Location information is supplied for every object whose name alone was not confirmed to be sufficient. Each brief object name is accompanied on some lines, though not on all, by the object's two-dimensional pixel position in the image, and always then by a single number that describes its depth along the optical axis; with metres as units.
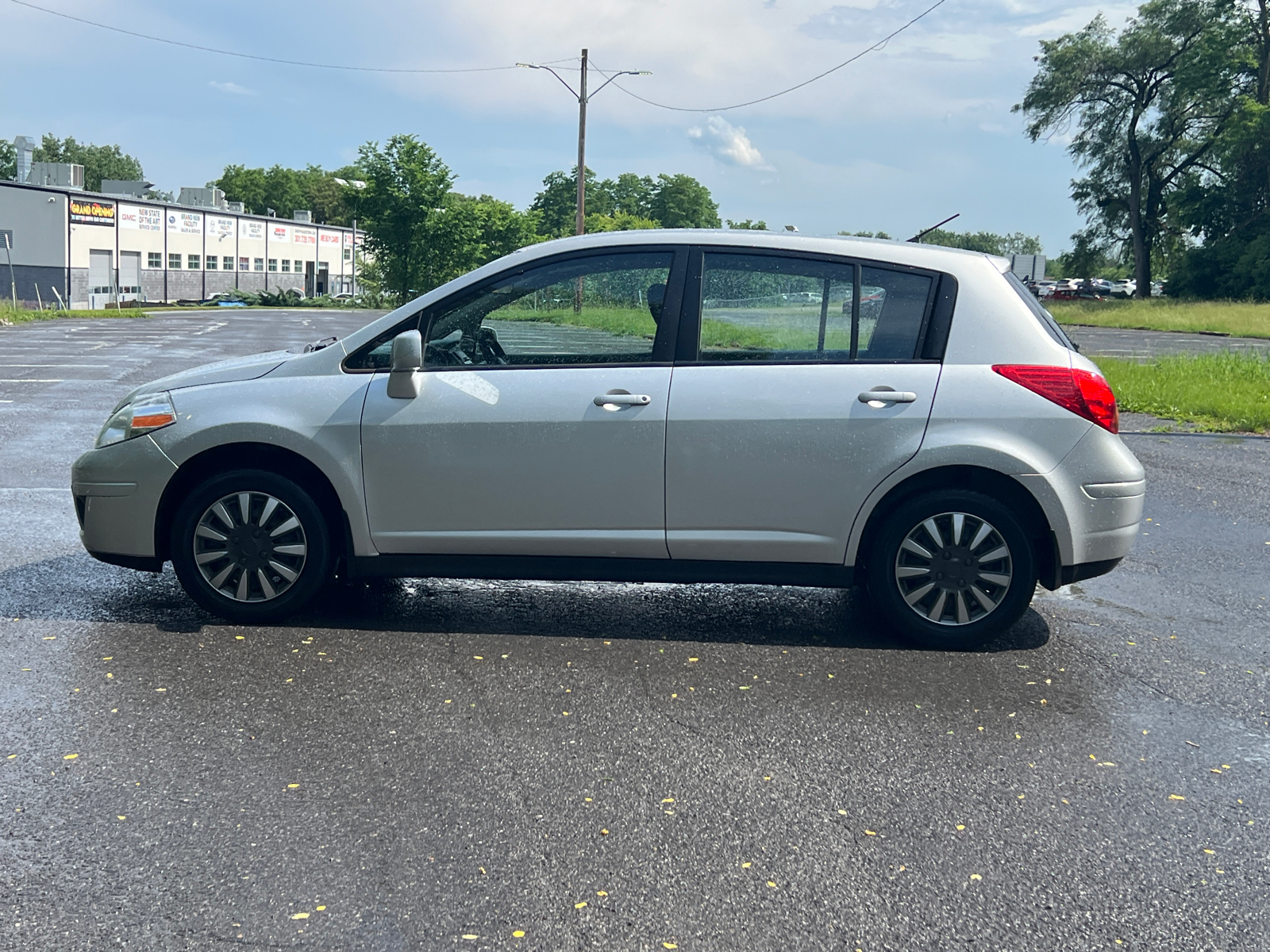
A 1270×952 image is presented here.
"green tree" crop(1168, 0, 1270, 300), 62.53
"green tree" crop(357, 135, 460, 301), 70.75
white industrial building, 68.31
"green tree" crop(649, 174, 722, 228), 156.75
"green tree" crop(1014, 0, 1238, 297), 67.19
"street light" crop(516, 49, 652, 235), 36.50
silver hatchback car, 5.29
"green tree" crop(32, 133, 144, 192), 150.88
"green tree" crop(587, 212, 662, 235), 94.26
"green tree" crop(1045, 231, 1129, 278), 77.44
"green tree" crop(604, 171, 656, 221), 164.25
